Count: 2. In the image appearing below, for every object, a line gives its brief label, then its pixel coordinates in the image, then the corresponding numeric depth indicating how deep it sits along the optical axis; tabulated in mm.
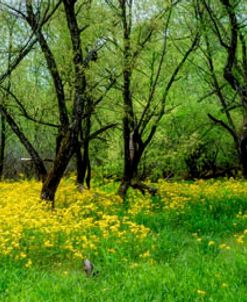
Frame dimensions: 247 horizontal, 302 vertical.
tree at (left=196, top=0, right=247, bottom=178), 14086
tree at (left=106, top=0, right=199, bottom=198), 15188
